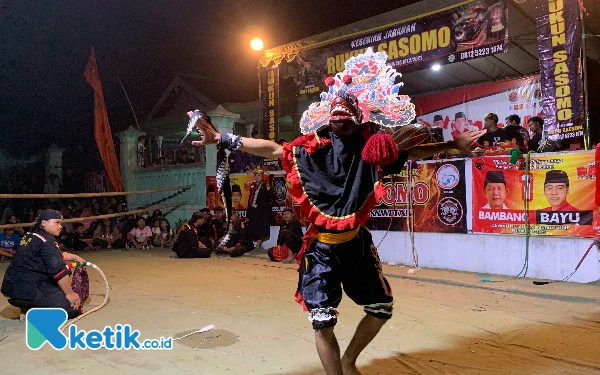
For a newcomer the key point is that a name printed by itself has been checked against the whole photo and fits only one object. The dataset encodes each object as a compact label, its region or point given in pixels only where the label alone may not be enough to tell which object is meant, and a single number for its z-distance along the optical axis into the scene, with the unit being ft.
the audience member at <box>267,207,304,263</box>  33.99
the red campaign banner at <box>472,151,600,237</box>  24.06
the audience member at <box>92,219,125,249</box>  43.24
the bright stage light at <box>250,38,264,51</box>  42.40
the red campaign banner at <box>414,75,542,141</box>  39.32
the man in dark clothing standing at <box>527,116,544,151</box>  28.77
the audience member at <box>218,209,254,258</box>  37.37
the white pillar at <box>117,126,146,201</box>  54.21
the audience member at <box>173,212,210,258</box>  36.45
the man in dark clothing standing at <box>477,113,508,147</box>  31.91
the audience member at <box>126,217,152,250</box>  43.42
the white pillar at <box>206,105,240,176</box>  45.12
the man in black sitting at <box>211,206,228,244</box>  39.75
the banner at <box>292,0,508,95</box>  31.37
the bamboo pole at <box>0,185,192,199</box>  29.64
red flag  47.21
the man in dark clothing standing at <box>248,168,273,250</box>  39.70
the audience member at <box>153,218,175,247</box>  43.83
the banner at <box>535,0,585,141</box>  26.05
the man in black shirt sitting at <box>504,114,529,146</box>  31.65
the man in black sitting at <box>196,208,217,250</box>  39.24
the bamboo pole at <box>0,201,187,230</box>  30.60
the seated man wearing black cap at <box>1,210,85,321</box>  17.57
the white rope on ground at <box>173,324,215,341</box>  15.84
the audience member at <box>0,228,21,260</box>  36.60
